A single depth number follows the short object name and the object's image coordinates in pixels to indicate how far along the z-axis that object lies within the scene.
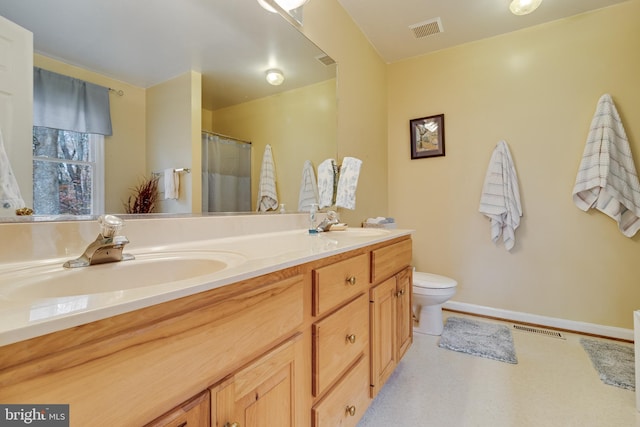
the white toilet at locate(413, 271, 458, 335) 2.01
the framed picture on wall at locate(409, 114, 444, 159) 2.64
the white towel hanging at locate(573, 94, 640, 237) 1.92
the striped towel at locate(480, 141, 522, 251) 2.28
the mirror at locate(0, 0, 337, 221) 0.80
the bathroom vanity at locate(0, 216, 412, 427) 0.35
